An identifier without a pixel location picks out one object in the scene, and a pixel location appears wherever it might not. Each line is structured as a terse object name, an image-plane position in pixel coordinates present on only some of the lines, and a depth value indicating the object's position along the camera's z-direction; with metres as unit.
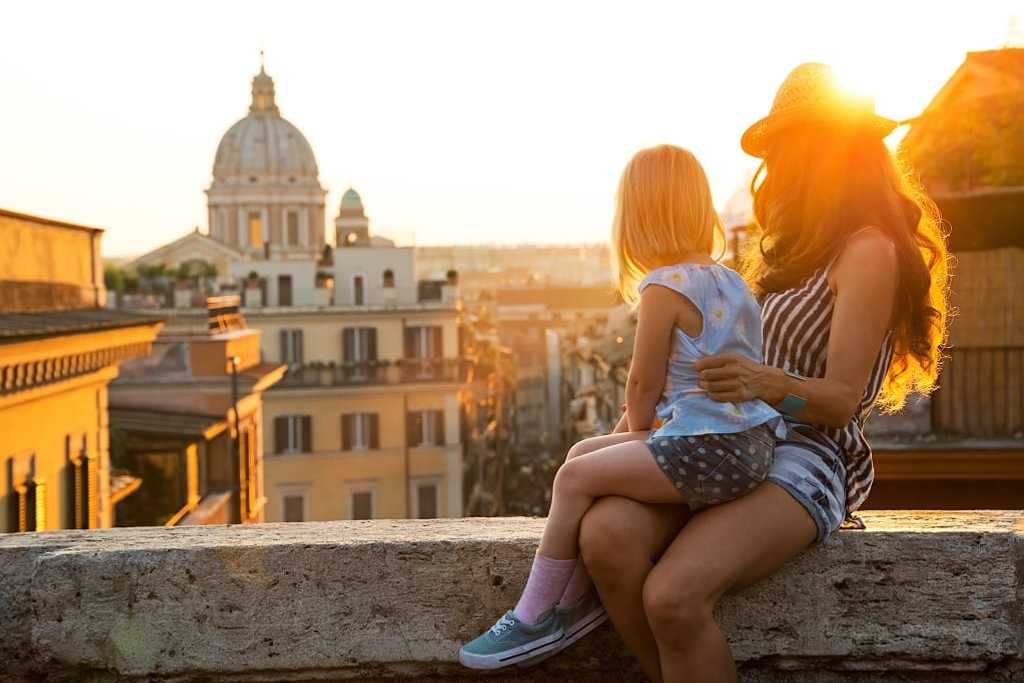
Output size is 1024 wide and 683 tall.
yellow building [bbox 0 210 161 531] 13.30
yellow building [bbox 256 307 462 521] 43.38
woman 3.20
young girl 3.28
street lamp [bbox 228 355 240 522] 25.52
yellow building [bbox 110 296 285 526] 21.62
